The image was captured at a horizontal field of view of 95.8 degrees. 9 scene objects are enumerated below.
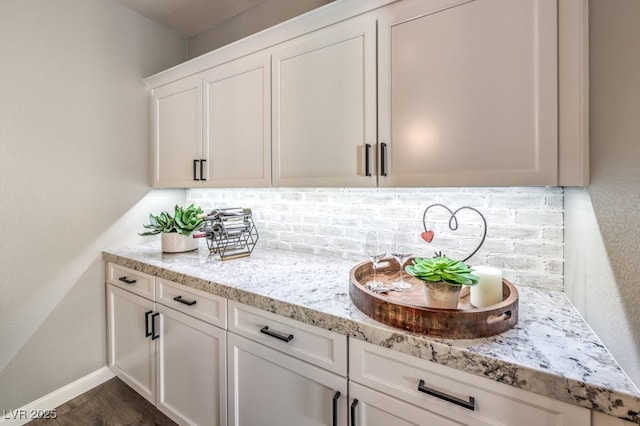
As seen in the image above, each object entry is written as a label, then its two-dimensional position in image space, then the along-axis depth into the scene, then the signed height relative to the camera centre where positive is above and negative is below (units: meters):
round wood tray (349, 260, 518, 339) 0.82 -0.32
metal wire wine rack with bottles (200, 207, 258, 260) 1.76 -0.12
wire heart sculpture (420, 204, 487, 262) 1.27 -0.07
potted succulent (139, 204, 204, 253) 1.92 -0.11
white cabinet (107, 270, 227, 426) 1.35 -0.77
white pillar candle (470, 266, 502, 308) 0.95 -0.26
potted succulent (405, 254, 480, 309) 0.87 -0.21
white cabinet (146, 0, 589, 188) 0.96 +0.49
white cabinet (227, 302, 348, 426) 1.01 -0.63
